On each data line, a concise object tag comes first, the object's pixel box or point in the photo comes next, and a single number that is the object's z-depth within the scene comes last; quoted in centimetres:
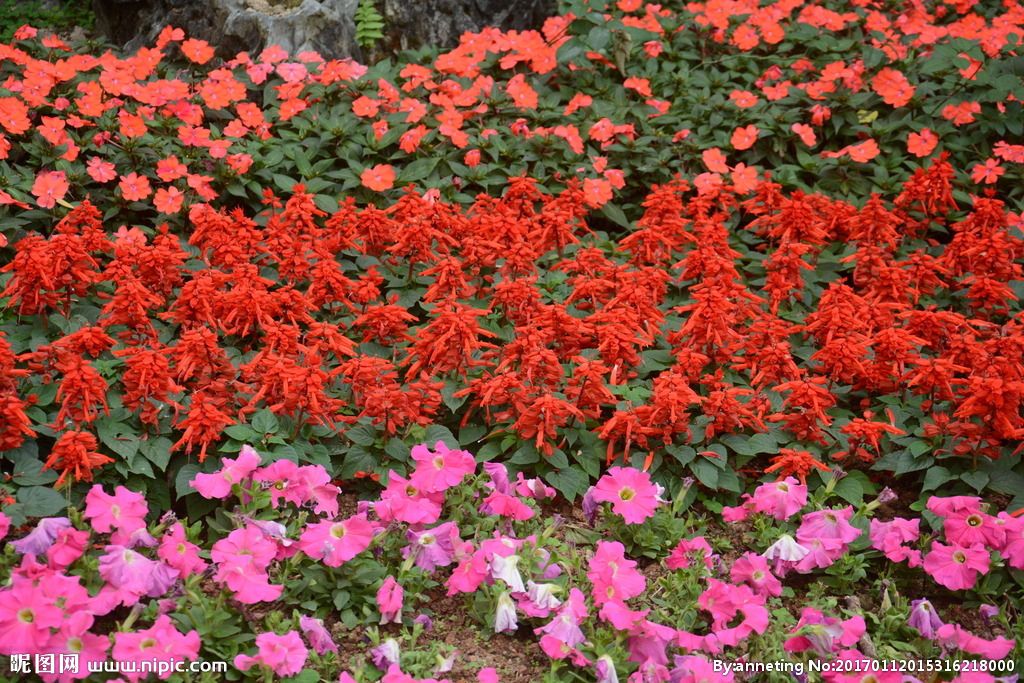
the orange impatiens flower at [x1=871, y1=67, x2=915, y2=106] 612
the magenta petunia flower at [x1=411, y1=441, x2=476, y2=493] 346
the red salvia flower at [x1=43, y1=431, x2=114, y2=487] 325
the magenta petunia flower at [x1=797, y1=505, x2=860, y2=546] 352
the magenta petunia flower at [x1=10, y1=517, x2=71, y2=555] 308
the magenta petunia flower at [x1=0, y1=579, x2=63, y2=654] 274
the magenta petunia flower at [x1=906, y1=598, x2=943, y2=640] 330
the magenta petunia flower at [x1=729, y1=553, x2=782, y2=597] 339
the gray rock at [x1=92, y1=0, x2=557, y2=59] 675
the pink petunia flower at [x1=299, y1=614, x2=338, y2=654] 306
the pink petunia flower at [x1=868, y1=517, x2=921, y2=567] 351
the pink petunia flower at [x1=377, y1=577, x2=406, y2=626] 318
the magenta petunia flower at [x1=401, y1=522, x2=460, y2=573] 333
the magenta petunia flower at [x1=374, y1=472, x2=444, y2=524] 336
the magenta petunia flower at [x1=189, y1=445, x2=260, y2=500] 327
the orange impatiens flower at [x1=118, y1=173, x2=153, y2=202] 505
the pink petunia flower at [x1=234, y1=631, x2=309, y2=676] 284
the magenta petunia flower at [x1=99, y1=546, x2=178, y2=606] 300
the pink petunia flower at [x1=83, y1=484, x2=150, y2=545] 312
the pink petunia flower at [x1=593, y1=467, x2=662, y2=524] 348
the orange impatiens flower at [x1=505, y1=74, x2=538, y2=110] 591
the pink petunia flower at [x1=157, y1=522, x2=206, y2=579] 309
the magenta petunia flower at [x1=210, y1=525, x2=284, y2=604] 298
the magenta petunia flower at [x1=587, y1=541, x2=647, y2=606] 320
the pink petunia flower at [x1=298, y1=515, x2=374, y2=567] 318
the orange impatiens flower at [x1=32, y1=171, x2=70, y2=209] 478
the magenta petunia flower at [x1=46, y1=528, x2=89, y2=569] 306
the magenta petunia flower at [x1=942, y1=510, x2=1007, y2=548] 346
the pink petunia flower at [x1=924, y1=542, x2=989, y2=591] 341
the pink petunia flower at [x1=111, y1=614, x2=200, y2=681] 277
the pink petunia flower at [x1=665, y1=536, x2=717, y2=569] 347
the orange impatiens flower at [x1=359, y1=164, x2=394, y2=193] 529
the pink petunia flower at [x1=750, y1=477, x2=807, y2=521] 358
